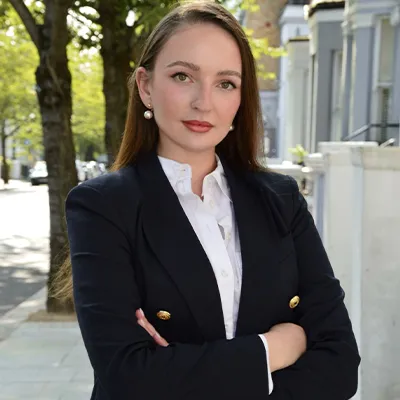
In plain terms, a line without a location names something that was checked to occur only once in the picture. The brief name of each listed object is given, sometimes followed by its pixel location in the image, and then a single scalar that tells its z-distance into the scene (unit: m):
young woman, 1.90
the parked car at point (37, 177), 46.22
